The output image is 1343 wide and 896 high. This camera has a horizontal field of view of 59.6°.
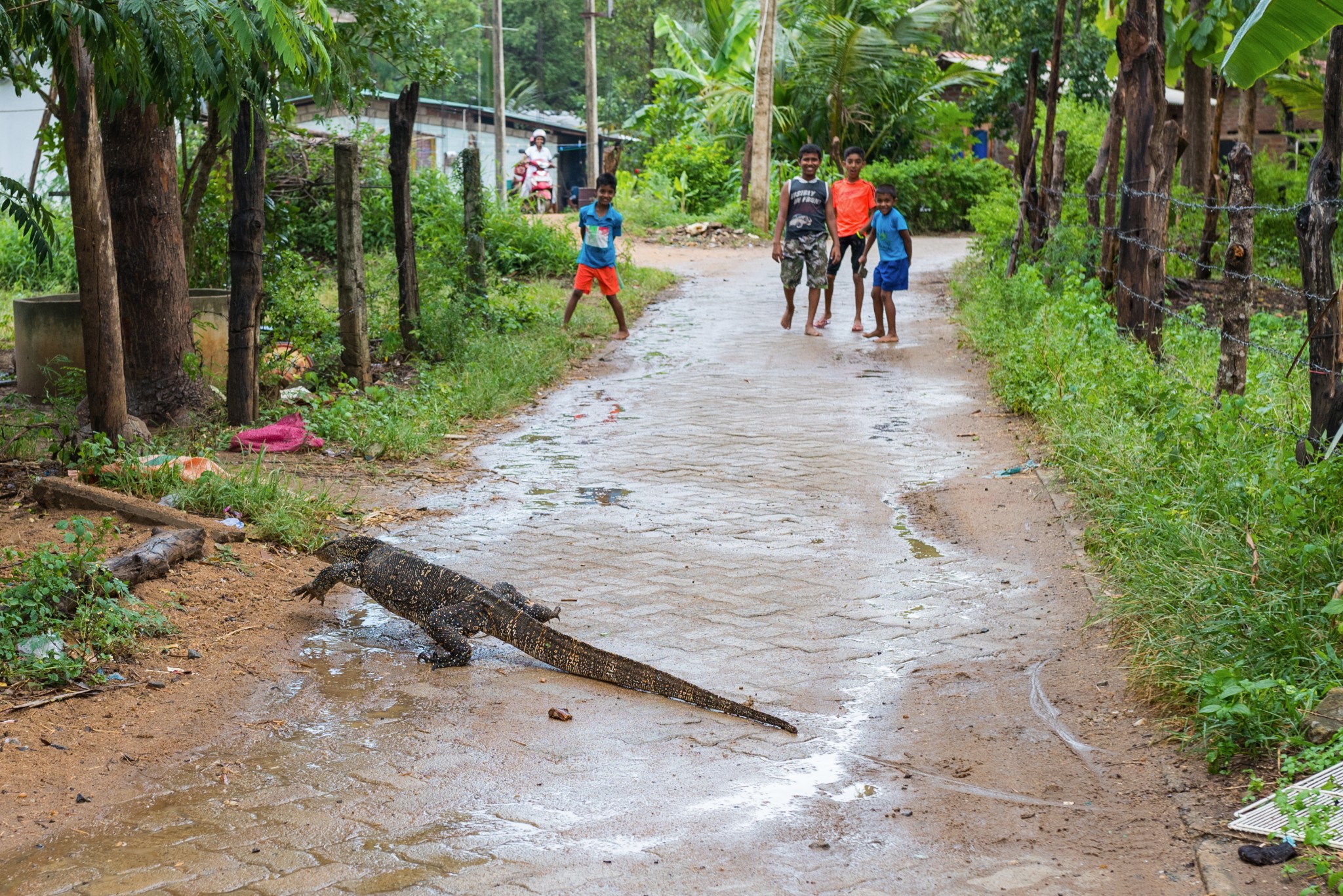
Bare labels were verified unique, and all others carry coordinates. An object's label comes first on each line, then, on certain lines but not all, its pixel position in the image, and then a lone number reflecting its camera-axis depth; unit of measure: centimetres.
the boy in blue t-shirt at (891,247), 1240
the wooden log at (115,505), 625
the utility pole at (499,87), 2825
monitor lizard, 468
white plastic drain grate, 335
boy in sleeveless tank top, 1288
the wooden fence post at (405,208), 1079
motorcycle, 2883
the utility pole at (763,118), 2452
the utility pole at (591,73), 2786
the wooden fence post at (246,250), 833
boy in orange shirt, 1316
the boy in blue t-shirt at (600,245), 1280
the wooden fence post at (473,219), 1209
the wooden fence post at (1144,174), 871
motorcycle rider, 2898
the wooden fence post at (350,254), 984
